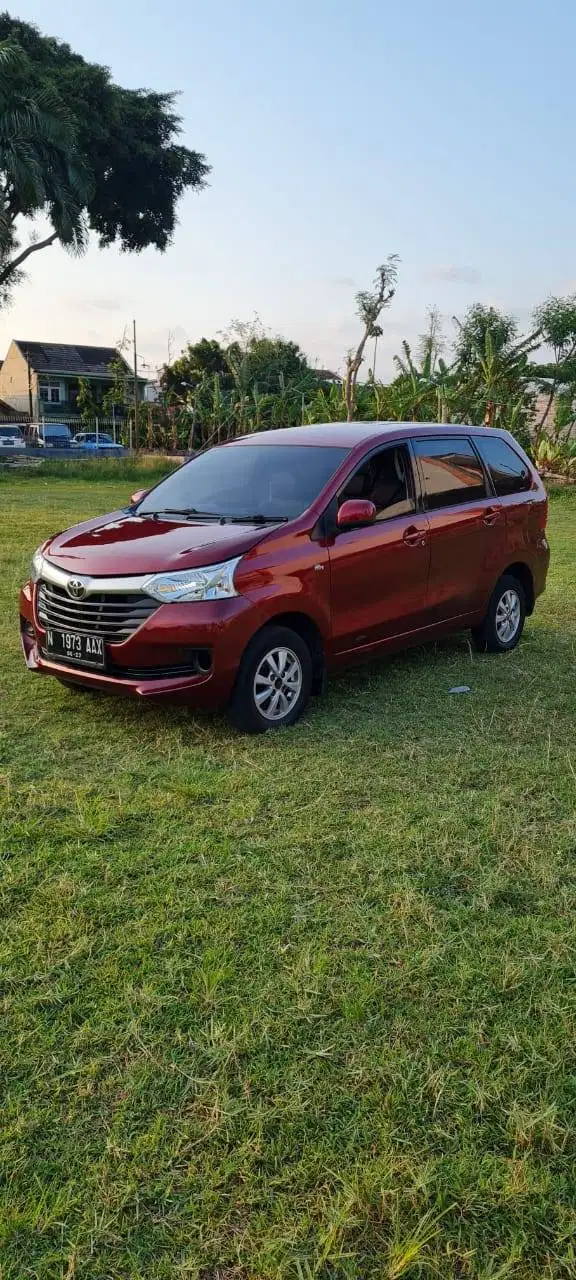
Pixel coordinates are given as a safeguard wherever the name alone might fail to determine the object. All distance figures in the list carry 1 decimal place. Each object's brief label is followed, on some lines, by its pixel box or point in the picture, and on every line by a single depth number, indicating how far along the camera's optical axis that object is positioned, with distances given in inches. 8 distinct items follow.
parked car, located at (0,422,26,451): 1838.1
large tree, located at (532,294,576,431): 1039.0
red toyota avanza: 193.3
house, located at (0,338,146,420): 2358.5
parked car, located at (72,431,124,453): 1841.0
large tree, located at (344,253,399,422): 853.2
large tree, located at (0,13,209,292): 1127.6
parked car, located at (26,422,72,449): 2001.7
